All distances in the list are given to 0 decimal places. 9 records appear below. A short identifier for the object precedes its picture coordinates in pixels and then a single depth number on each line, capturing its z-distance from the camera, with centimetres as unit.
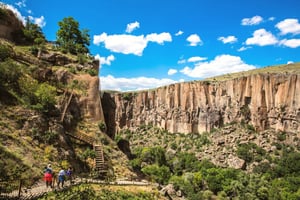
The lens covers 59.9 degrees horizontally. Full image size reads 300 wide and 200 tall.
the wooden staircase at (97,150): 2298
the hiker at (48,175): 1545
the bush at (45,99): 2314
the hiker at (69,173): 1778
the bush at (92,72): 3381
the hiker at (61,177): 1612
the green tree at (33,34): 3647
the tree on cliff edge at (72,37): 4100
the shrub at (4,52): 2530
